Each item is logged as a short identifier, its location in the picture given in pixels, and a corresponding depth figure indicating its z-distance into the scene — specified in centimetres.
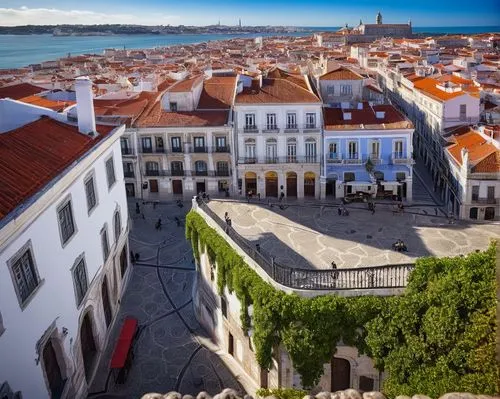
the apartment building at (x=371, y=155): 3672
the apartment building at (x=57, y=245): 1548
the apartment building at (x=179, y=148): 4069
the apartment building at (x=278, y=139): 3803
